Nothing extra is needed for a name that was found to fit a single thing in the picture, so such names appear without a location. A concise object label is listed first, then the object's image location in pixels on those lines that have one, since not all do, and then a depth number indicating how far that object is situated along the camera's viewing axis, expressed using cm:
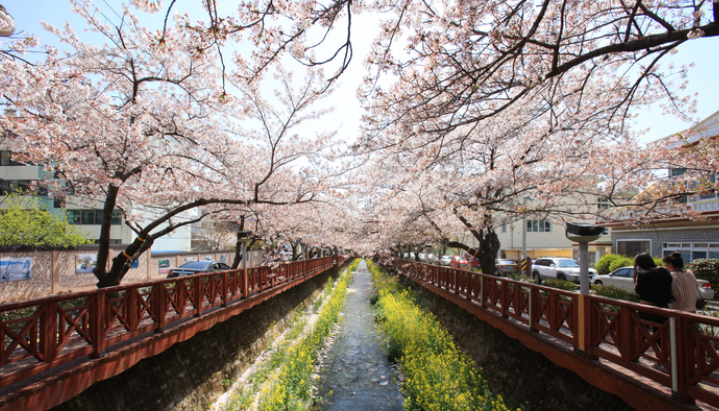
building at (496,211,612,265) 3984
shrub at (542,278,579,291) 1276
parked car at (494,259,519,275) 2657
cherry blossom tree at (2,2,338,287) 669
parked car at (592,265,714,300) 1494
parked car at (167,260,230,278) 1908
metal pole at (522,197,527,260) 2312
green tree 1637
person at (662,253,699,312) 544
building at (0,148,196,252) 2756
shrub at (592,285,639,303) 1019
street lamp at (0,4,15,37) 503
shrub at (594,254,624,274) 2172
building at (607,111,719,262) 1674
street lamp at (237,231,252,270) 1010
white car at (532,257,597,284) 2083
